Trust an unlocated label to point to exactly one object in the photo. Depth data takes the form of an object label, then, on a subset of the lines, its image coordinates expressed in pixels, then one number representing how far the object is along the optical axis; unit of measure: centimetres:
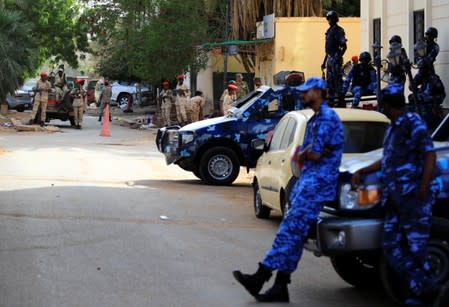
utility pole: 3378
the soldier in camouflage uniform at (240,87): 2948
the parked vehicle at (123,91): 5728
